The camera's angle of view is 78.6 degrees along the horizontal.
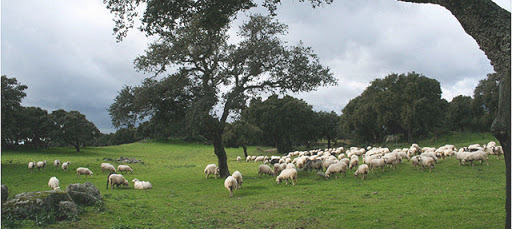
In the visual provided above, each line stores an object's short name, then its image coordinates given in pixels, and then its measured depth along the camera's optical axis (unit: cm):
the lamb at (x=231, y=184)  1572
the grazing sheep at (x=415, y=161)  2235
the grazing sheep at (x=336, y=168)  2019
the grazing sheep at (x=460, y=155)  2245
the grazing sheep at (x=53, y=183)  1773
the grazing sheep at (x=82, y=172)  2553
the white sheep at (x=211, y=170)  2409
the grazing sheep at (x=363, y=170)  1933
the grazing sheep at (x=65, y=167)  2914
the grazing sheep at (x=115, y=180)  1838
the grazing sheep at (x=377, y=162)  2169
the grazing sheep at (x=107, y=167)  2784
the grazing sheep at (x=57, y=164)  3064
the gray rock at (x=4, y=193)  926
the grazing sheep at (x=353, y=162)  2353
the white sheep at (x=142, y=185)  1853
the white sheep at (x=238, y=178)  1773
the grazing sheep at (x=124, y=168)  2804
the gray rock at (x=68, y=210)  895
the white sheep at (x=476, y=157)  2176
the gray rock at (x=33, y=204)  860
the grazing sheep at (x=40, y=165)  2877
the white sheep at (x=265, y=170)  2350
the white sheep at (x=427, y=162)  2110
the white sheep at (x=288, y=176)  1864
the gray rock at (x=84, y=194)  1070
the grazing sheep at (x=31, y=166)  2794
